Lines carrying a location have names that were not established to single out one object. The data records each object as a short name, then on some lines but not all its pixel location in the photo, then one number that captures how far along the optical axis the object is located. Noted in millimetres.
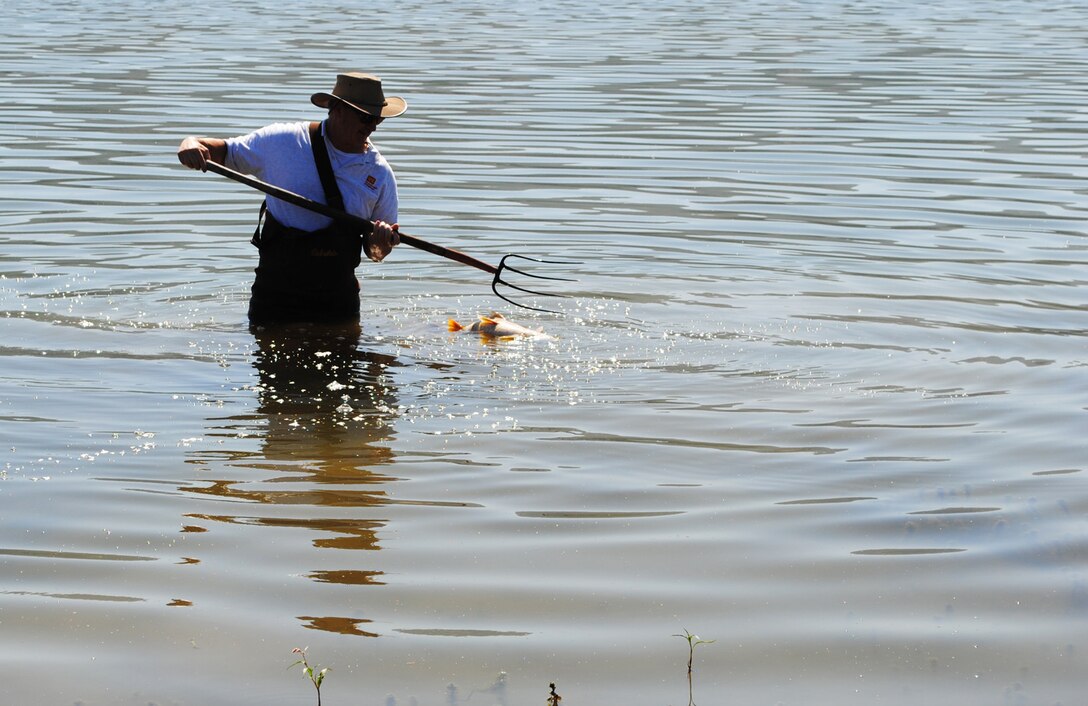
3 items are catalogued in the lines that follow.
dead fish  18609
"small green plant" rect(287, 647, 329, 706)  8406
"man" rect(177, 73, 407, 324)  17172
